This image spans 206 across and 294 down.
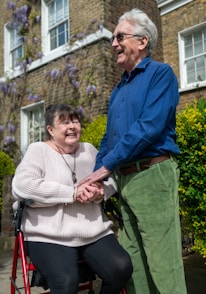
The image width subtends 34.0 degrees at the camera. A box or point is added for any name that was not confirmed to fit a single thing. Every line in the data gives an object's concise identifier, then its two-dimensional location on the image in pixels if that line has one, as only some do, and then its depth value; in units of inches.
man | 79.0
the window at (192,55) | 345.7
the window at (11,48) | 421.8
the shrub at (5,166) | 315.6
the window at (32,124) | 391.5
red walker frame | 89.3
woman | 87.4
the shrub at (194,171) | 121.1
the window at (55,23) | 367.6
